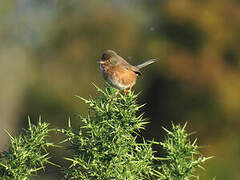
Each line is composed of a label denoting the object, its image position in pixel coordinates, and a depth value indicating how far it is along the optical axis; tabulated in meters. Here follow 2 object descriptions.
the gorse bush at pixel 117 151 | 4.82
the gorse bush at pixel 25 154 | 4.65
